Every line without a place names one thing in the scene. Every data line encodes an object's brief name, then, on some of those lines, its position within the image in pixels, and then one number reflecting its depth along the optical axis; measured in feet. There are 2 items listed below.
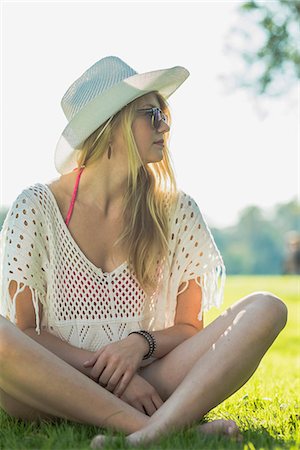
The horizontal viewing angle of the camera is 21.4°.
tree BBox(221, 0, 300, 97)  60.03
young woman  11.18
